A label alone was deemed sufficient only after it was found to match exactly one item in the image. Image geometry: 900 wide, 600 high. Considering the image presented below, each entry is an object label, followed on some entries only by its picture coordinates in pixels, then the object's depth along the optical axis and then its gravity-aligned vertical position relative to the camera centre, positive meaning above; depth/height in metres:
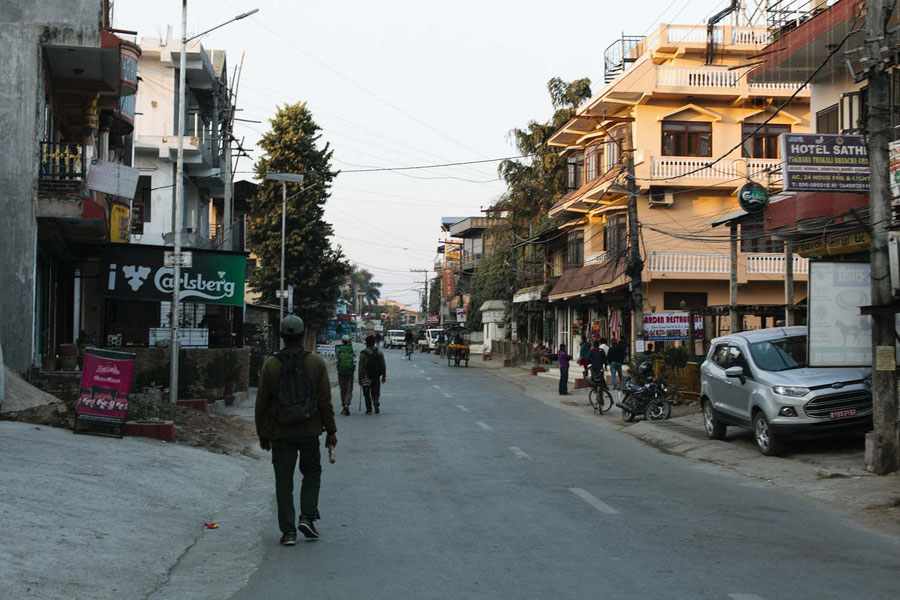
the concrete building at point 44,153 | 18.30 +3.61
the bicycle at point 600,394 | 25.41 -1.60
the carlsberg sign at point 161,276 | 25.75 +1.51
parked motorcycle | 22.98 -1.63
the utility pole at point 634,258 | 29.88 +2.41
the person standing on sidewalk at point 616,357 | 30.04 -0.71
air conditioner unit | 38.00 +5.53
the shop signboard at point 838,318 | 14.60 +0.28
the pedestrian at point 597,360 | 26.25 -0.72
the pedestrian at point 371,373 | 23.73 -1.02
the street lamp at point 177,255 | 20.05 +1.69
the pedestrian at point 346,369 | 23.72 -0.94
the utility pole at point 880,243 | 13.12 +1.33
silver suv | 14.80 -0.90
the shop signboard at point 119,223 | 24.53 +2.85
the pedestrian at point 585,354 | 34.01 -0.73
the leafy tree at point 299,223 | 54.78 +6.28
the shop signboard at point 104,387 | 13.45 -0.82
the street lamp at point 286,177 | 40.22 +6.71
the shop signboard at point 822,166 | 16.19 +2.92
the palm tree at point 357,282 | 185.88 +10.19
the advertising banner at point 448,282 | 99.62 +5.37
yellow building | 37.16 +6.88
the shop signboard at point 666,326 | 27.95 +0.26
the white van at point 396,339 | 101.71 -0.70
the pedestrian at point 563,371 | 32.34 -1.27
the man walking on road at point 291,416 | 8.25 -0.73
